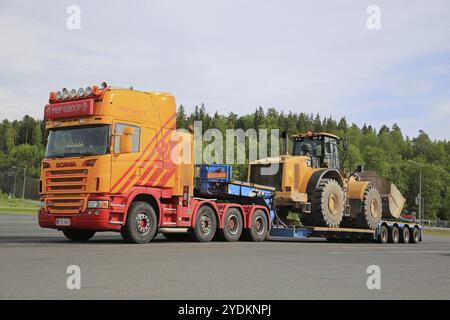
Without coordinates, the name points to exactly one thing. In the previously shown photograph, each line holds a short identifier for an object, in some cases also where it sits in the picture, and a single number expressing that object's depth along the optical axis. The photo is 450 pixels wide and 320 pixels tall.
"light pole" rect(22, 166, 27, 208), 95.44
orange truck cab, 14.83
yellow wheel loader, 20.11
